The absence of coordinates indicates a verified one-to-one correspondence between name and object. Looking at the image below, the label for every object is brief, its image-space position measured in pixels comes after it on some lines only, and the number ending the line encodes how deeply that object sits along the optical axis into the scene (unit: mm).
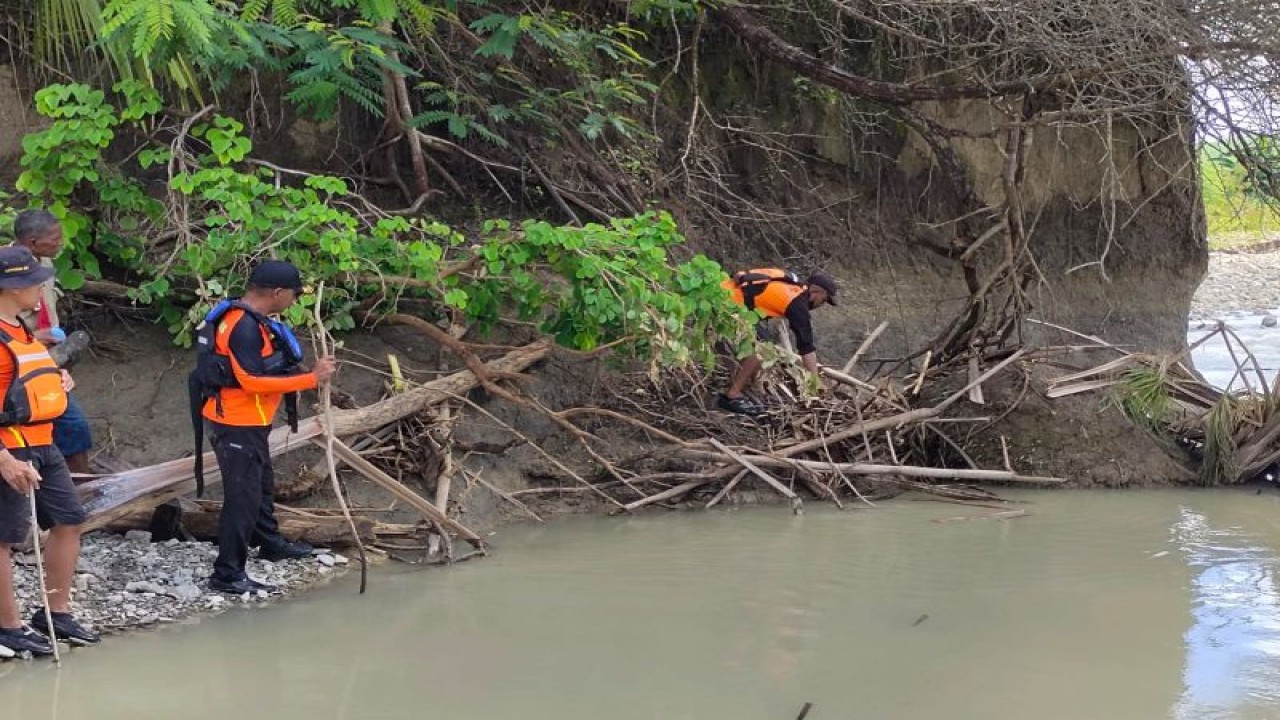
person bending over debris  9664
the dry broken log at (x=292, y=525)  7211
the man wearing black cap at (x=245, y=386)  6309
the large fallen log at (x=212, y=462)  6664
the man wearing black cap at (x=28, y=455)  5266
